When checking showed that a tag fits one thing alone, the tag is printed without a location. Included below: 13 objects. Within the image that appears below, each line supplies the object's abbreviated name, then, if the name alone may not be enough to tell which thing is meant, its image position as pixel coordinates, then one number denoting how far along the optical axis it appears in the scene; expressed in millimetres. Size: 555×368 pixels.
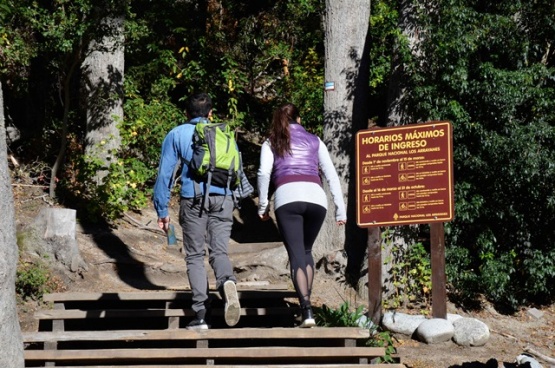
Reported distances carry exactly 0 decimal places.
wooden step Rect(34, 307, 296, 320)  8820
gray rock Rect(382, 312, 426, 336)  11500
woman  8484
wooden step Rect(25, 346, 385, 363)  8016
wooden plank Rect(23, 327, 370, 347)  8180
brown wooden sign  11141
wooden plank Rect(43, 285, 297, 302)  9172
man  8281
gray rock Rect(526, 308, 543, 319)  13853
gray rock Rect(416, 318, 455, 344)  11195
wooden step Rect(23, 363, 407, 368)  7961
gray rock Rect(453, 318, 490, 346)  11273
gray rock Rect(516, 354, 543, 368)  9243
